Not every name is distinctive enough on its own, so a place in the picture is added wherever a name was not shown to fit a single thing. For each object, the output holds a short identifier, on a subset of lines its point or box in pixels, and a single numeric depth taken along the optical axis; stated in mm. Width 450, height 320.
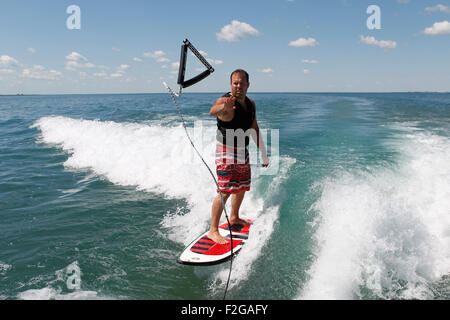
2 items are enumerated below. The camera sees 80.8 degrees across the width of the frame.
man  3359
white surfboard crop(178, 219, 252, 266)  3543
